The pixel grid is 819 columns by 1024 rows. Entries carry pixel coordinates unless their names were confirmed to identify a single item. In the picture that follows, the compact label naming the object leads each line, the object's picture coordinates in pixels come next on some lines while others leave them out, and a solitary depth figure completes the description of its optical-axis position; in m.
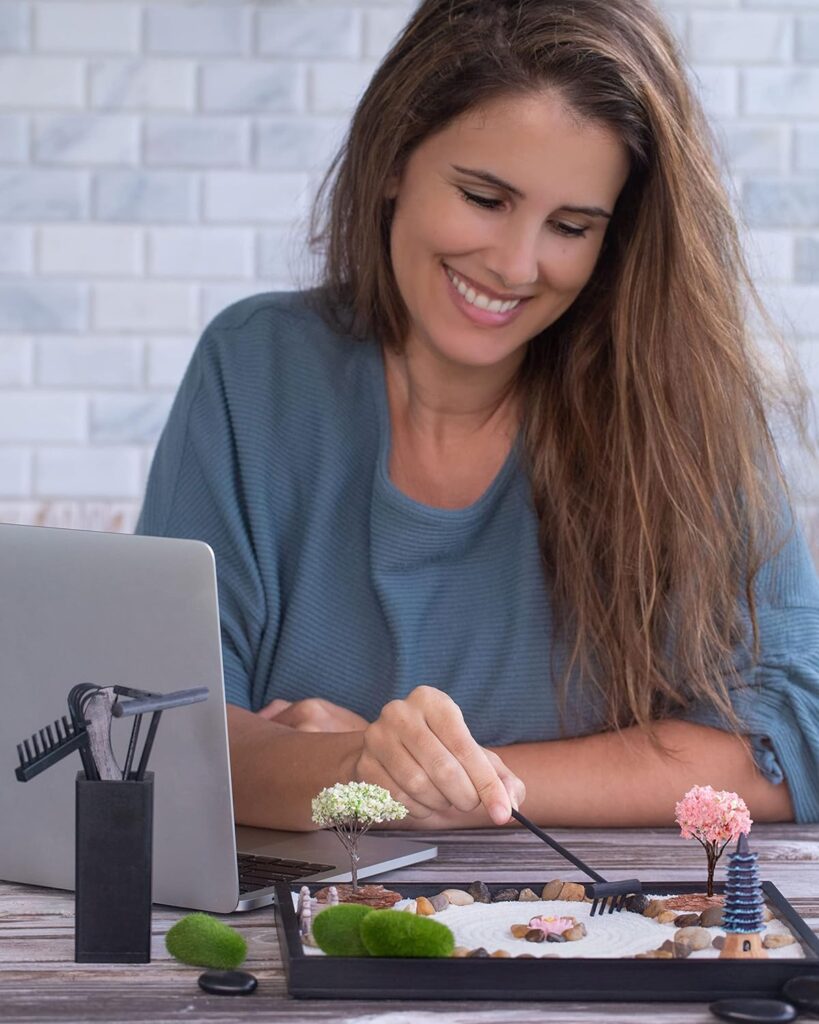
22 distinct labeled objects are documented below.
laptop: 1.40
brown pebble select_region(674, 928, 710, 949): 1.36
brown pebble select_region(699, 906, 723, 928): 1.40
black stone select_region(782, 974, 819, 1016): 1.29
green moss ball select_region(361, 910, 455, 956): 1.31
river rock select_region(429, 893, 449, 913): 1.43
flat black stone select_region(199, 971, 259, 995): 1.32
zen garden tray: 1.31
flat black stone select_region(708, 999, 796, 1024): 1.28
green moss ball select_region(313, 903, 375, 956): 1.33
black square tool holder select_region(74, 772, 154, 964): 1.35
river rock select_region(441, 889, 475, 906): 1.44
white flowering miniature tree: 1.42
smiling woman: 1.85
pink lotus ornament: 1.38
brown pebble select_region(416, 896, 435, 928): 1.41
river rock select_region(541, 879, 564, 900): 1.45
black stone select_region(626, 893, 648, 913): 1.43
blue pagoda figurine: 1.38
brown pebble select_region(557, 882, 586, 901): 1.45
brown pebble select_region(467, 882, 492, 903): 1.44
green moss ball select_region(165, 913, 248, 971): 1.35
